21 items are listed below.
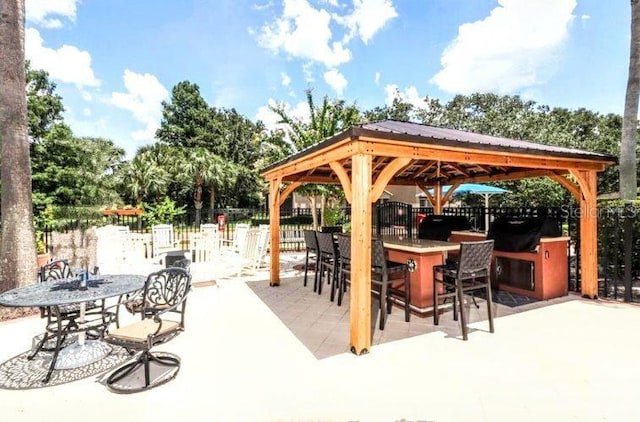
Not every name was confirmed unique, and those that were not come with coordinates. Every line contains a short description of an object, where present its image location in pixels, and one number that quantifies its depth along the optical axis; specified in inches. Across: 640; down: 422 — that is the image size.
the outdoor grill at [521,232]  209.8
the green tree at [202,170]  824.9
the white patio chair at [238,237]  321.1
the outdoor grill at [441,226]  276.5
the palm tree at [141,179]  803.4
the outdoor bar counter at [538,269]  213.6
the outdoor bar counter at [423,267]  187.5
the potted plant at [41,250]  259.1
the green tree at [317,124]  356.2
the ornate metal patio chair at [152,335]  112.8
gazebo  140.3
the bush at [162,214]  445.7
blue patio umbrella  422.3
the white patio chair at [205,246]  320.9
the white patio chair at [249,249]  284.5
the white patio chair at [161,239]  328.8
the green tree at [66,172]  501.0
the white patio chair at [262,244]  295.6
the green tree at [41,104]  559.5
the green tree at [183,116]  1312.7
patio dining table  115.8
